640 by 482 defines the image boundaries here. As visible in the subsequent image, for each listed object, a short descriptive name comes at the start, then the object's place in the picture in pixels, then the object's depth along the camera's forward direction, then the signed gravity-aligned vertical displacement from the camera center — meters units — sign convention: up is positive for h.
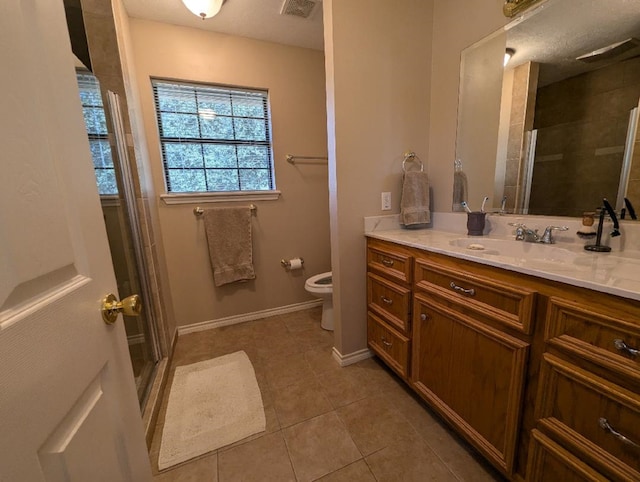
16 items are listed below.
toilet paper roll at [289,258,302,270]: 2.60 -0.66
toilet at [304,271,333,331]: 2.18 -0.80
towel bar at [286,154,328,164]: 2.46 +0.37
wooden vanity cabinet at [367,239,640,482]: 0.68 -0.60
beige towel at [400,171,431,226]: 1.71 -0.04
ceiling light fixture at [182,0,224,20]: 1.59 +1.19
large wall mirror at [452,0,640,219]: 1.04 +0.37
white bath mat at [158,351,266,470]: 1.29 -1.18
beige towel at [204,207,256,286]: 2.29 -0.39
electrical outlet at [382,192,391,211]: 1.76 -0.05
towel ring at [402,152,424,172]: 1.78 +0.24
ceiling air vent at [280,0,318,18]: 1.80 +1.34
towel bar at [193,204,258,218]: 2.24 -0.09
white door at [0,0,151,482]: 0.34 -0.12
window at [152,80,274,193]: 2.16 +0.54
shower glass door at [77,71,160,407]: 1.33 -0.09
